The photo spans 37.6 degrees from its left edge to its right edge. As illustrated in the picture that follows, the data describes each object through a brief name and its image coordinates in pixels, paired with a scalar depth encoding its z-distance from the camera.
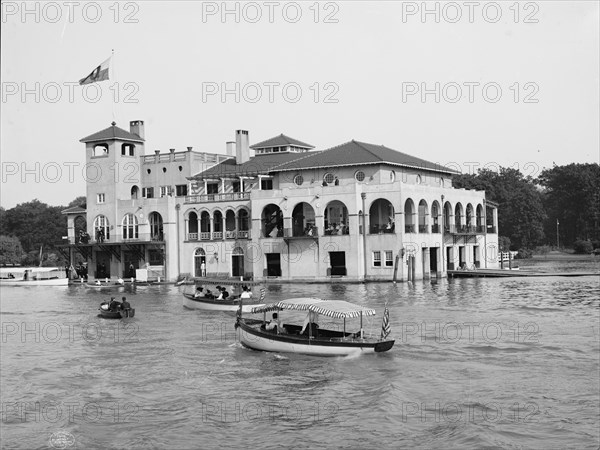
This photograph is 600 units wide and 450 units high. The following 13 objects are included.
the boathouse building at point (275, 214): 70.06
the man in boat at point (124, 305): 46.66
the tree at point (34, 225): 143.00
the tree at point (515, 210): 120.88
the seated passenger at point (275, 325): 34.16
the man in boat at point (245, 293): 48.94
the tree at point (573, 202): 122.75
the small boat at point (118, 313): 46.34
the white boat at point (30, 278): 80.12
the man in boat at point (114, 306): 46.81
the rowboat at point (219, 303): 47.31
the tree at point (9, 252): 127.03
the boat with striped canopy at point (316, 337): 31.80
